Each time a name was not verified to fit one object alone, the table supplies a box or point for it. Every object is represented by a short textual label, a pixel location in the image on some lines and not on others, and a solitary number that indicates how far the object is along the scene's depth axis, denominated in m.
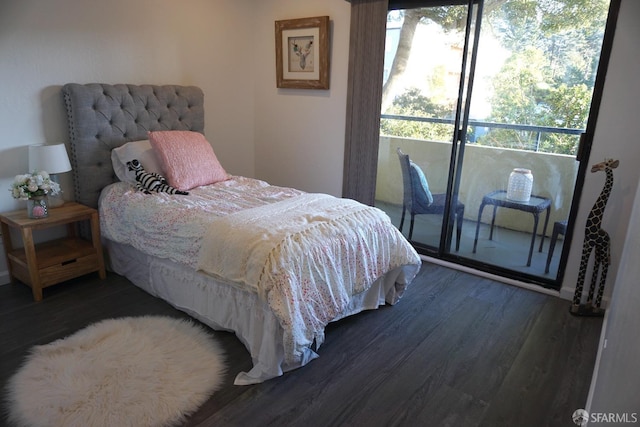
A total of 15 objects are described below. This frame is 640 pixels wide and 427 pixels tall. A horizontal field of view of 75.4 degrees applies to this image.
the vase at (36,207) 2.65
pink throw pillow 3.04
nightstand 2.62
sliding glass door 2.79
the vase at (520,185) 3.11
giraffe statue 2.52
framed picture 3.69
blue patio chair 3.50
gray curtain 3.39
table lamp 2.70
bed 2.04
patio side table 3.09
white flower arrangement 2.56
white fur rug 1.76
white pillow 3.05
